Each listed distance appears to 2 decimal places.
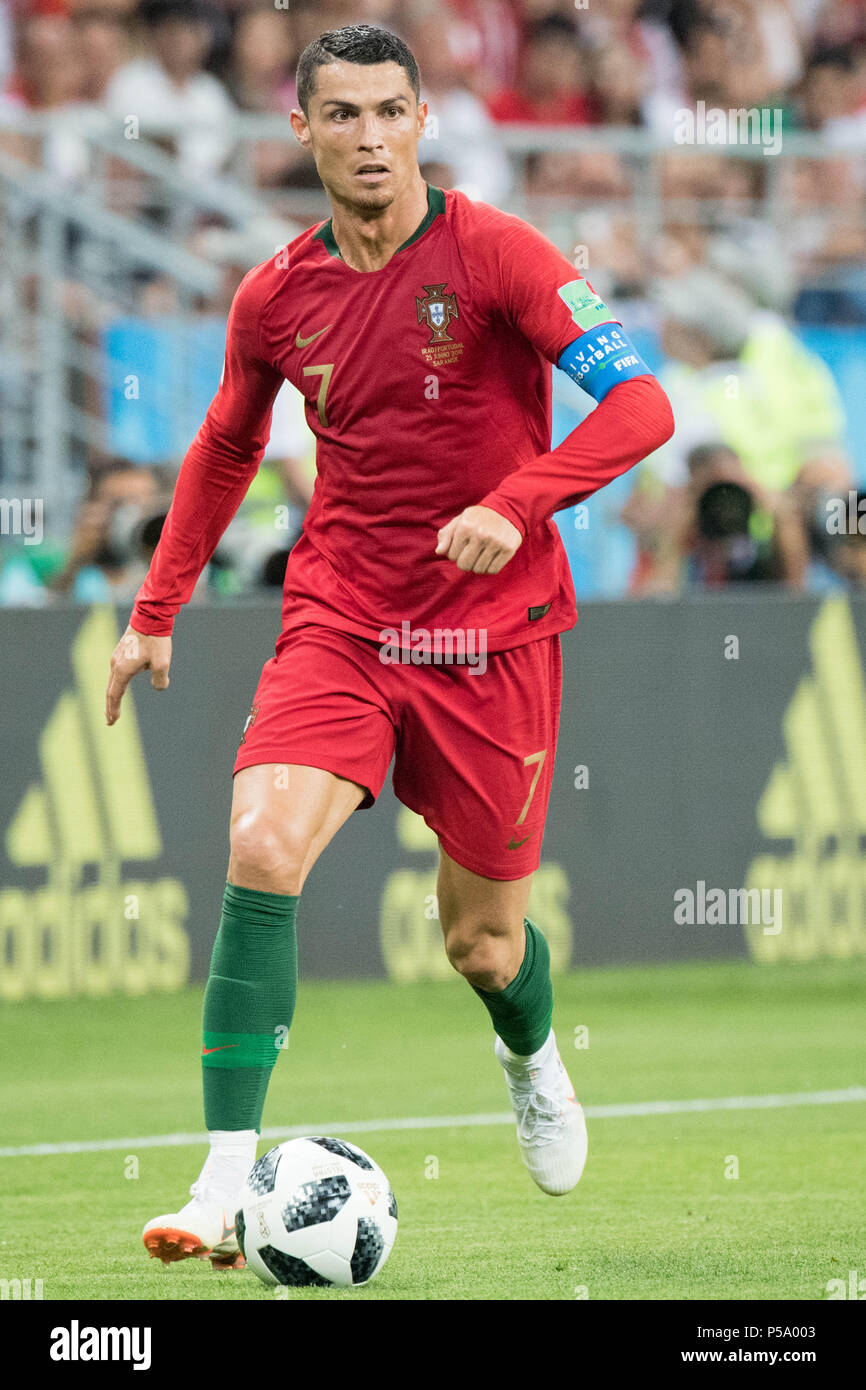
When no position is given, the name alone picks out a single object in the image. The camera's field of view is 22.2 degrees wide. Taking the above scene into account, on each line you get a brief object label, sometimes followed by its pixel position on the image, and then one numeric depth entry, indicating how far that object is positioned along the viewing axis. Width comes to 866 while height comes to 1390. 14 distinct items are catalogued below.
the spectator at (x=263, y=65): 13.45
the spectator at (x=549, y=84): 14.30
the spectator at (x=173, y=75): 13.08
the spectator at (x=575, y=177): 13.04
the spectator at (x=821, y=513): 11.77
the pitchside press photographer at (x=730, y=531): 10.80
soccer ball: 4.64
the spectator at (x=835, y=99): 14.95
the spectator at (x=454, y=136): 12.34
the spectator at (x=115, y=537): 9.97
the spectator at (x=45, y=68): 12.91
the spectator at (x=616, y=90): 14.52
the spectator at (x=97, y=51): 12.96
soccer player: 4.79
